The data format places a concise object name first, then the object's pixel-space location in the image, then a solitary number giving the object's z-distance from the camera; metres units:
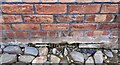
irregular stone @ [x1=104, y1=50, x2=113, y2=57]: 1.57
